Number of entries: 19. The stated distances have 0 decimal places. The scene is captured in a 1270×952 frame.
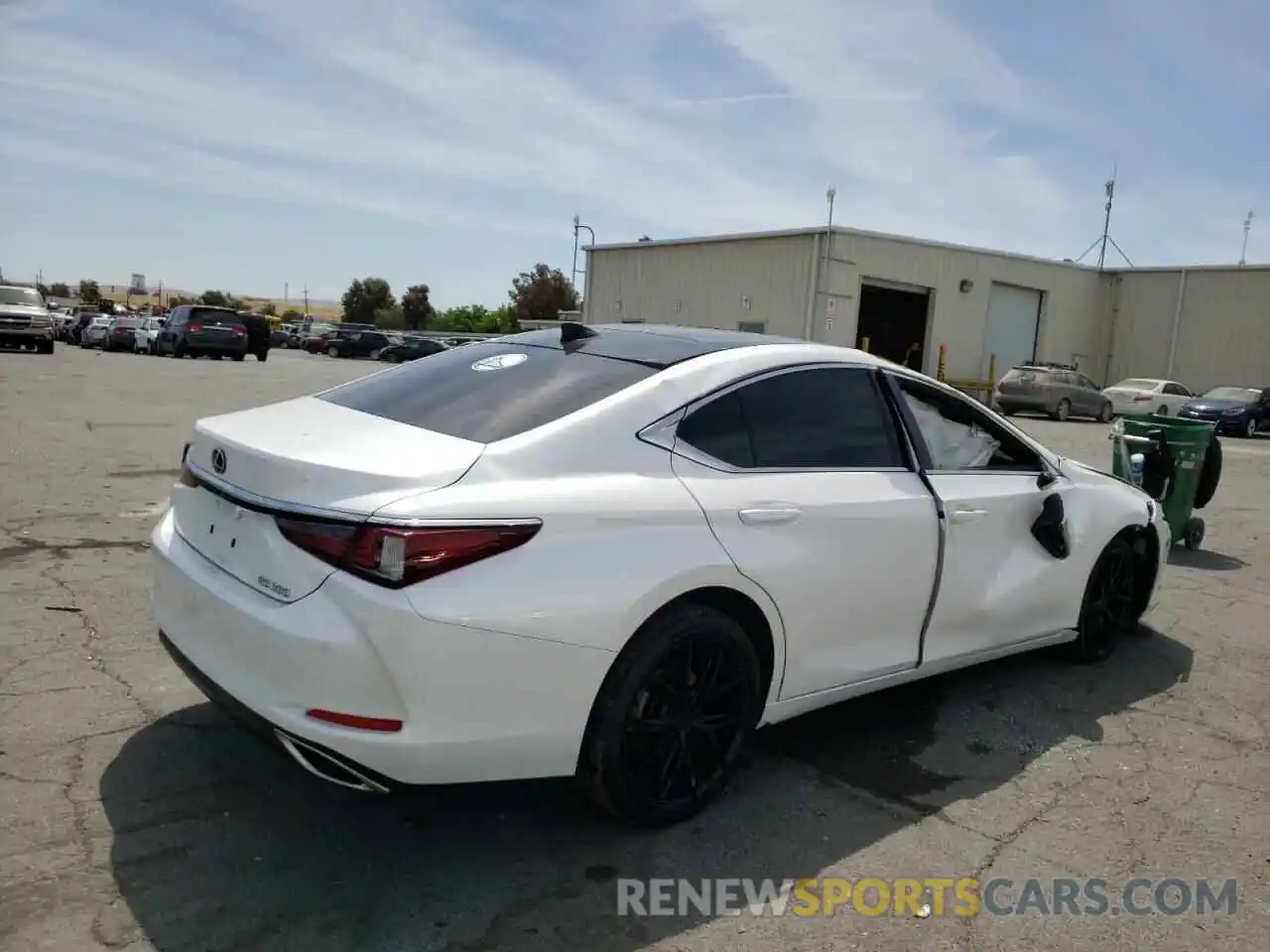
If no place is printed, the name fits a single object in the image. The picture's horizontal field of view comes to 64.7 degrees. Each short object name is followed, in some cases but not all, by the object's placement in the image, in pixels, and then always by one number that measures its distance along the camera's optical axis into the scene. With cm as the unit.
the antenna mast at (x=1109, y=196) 3886
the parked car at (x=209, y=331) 3144
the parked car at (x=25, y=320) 2898
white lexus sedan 263
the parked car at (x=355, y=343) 4712
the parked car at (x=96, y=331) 4150
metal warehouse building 3070
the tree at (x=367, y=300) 9881
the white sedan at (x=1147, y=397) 2744
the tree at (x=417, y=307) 9462
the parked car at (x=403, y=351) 4481
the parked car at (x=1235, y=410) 2491
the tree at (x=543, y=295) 8250
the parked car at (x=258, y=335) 3403
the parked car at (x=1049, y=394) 2653
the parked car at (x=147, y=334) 3527
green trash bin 750
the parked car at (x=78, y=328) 4650
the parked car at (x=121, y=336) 3862
